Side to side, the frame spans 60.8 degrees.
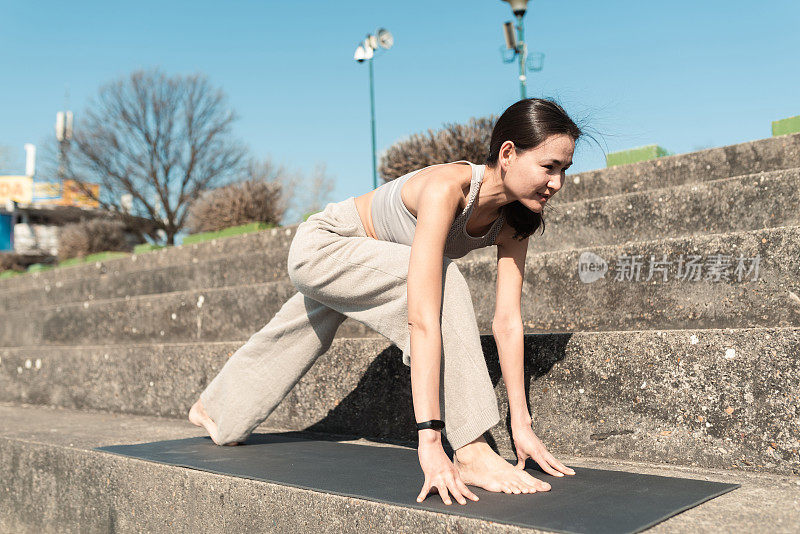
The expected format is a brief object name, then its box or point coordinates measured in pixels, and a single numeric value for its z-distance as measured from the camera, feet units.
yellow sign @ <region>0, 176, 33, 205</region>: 114.11
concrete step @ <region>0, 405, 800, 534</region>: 5.02
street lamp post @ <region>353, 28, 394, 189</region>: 50.29
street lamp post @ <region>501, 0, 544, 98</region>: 37.45
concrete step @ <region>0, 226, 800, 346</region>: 7.80
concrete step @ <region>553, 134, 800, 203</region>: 12.56
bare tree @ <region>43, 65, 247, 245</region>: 76.43
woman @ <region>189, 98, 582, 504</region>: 6.00
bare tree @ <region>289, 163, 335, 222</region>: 104.73
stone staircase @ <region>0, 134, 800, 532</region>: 6.11
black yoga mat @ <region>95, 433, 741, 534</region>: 4.79
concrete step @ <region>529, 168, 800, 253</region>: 9.78
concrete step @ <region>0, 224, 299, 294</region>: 22.15
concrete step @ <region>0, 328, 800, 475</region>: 6.06
